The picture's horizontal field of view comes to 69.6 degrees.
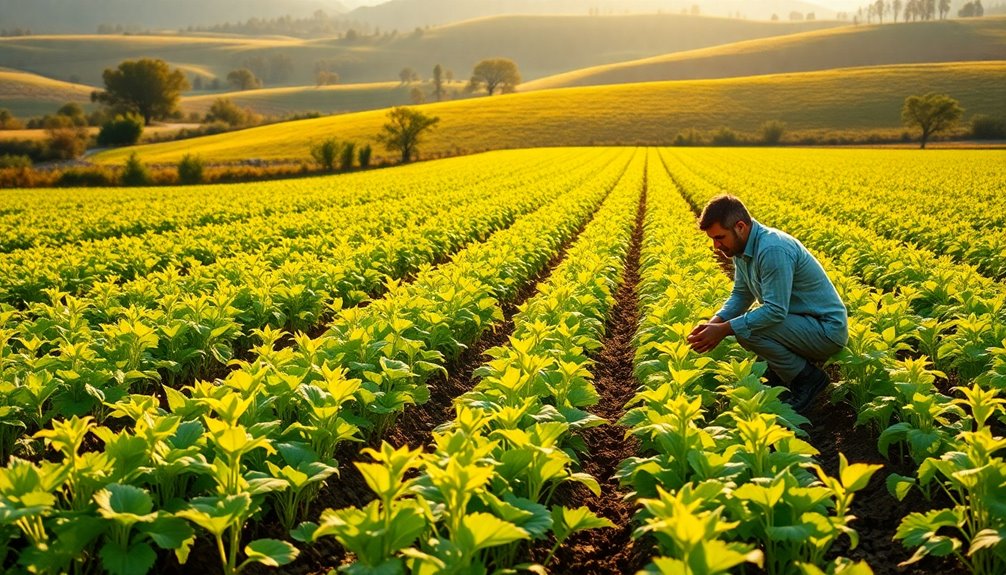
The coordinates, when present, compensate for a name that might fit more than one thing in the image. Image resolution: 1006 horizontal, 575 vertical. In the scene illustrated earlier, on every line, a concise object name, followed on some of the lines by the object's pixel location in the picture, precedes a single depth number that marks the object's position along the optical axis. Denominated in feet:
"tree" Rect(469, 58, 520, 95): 466.29
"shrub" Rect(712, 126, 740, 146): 257.75
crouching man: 22.22
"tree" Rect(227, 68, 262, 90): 655.76
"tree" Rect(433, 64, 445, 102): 512.22
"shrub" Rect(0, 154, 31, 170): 181.55
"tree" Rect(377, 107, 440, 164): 205.46
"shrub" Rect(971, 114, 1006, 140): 250.78
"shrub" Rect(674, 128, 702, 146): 258.57
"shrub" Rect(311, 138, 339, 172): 181.57
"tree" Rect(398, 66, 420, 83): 606.87
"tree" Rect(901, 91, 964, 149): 238.68
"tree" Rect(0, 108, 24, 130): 322.88
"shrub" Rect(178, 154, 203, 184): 155.63
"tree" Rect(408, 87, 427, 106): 498.69
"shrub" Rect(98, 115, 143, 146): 285.84
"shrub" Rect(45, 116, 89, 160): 239.91
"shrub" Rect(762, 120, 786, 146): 260.15
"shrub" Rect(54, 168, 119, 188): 152.46
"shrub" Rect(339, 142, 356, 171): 185.98
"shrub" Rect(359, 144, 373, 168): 192.75
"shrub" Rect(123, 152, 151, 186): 153.28
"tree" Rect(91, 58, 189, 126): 363.15
